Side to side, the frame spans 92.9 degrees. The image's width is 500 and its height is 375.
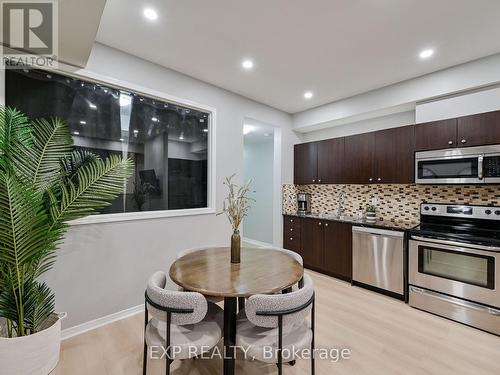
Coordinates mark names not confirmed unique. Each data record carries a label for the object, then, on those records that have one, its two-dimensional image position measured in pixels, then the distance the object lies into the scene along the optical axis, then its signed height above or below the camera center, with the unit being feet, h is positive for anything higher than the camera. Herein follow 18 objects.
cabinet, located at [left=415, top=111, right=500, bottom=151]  8.43 +2.25
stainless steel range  7.73 -2.69
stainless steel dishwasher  9.88 -3.00
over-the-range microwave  8.34 +0.95
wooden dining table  4.97 -2.04
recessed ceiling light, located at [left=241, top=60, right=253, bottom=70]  9.07 +4.93
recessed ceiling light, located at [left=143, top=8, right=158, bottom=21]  6.47 +4.90
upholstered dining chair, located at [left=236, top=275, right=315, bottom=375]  4.65 -2.68
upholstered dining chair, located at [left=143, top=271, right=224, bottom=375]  4.69 -2.97
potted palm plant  4.99 -0.49
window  7.26 +2.29
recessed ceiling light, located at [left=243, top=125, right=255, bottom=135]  15.25 +4.14
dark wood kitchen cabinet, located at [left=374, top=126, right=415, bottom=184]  10.42 +1.61
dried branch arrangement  6.49 -0.58
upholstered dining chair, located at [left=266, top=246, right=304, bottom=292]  6.22 -2.01
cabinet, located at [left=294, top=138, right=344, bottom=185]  13.08 +1.68
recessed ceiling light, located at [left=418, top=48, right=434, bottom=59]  8.20 +4.85
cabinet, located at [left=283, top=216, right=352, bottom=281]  11.74 -2.89
